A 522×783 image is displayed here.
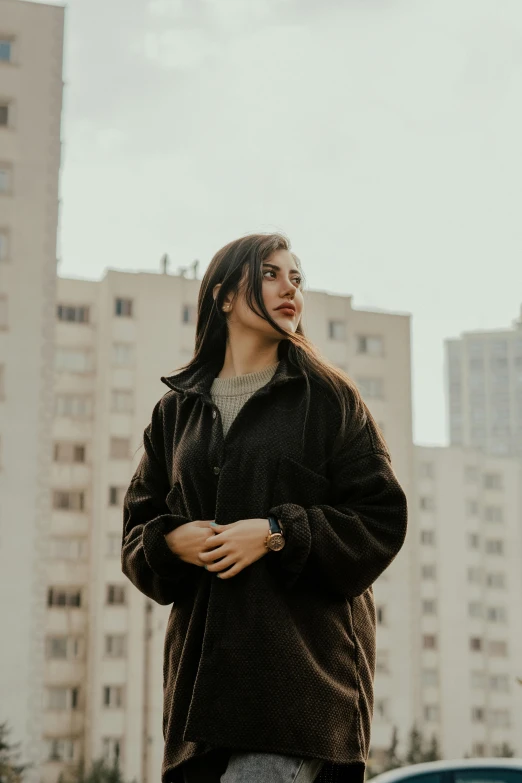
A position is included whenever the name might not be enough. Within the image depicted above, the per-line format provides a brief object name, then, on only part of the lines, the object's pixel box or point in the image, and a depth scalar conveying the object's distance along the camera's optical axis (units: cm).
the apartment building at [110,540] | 3428
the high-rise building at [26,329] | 2842
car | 614
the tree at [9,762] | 2762
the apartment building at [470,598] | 4281
